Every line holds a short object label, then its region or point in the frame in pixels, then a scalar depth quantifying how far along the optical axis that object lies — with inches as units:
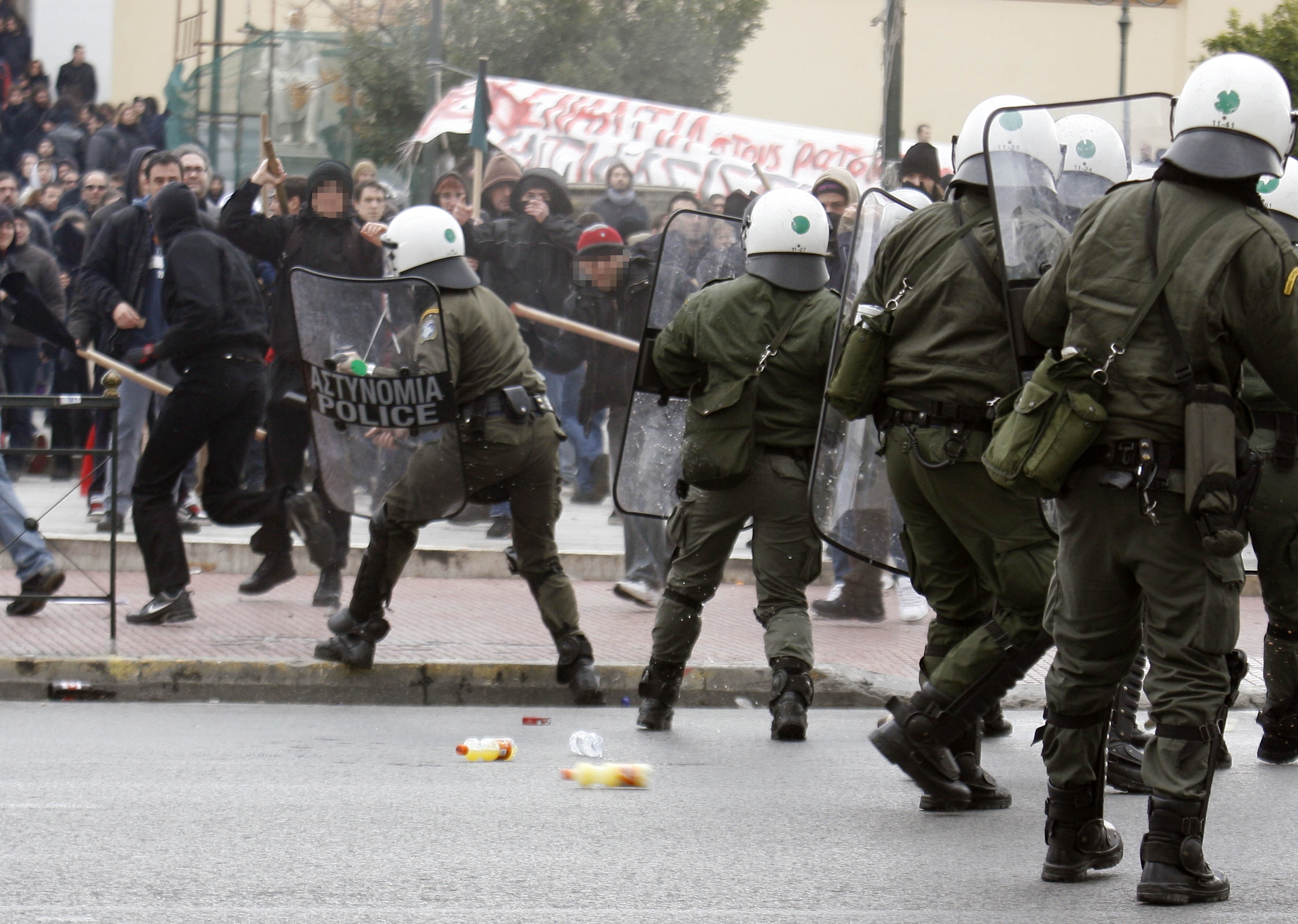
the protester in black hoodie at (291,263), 654.5
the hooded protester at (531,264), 869.2
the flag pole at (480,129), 938.7
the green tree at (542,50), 1920.5
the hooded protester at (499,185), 962.7
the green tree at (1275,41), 1236.5
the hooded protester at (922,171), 725.3
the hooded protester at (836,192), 753.6
